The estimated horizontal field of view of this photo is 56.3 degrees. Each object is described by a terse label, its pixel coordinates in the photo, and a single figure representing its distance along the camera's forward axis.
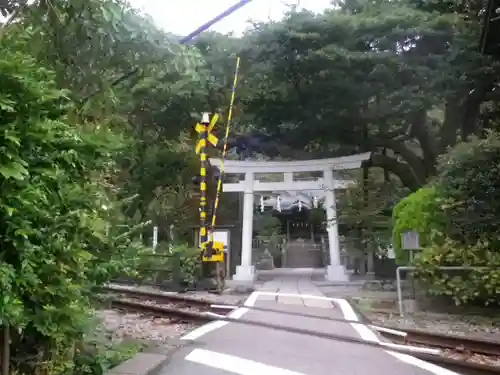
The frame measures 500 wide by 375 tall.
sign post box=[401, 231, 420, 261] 9.45
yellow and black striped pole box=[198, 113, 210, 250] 12.34
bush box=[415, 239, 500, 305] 7.92
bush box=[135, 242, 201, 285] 12.80
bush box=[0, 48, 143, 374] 2.77
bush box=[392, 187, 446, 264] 9.70
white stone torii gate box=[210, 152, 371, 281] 15.40
